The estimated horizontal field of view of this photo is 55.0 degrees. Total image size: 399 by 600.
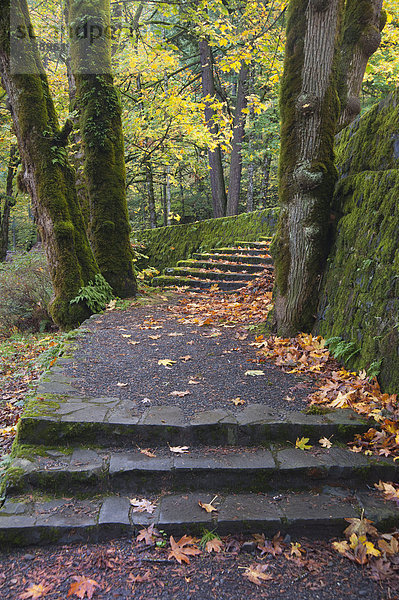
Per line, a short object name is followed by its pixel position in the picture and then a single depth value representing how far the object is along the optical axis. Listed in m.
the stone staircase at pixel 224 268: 9.19
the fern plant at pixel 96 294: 7.01
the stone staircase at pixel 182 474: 2.48
